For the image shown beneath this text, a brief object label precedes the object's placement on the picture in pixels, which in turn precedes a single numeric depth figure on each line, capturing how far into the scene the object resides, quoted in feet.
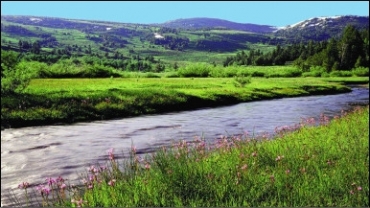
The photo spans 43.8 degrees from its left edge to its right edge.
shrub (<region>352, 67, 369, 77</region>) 430.20
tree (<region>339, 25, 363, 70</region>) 473.67
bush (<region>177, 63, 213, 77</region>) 372.87
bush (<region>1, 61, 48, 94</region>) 133.49
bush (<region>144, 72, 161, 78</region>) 357.41
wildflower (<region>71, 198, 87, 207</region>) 23.96
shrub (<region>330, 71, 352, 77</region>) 422.70
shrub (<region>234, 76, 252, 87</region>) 234.56
